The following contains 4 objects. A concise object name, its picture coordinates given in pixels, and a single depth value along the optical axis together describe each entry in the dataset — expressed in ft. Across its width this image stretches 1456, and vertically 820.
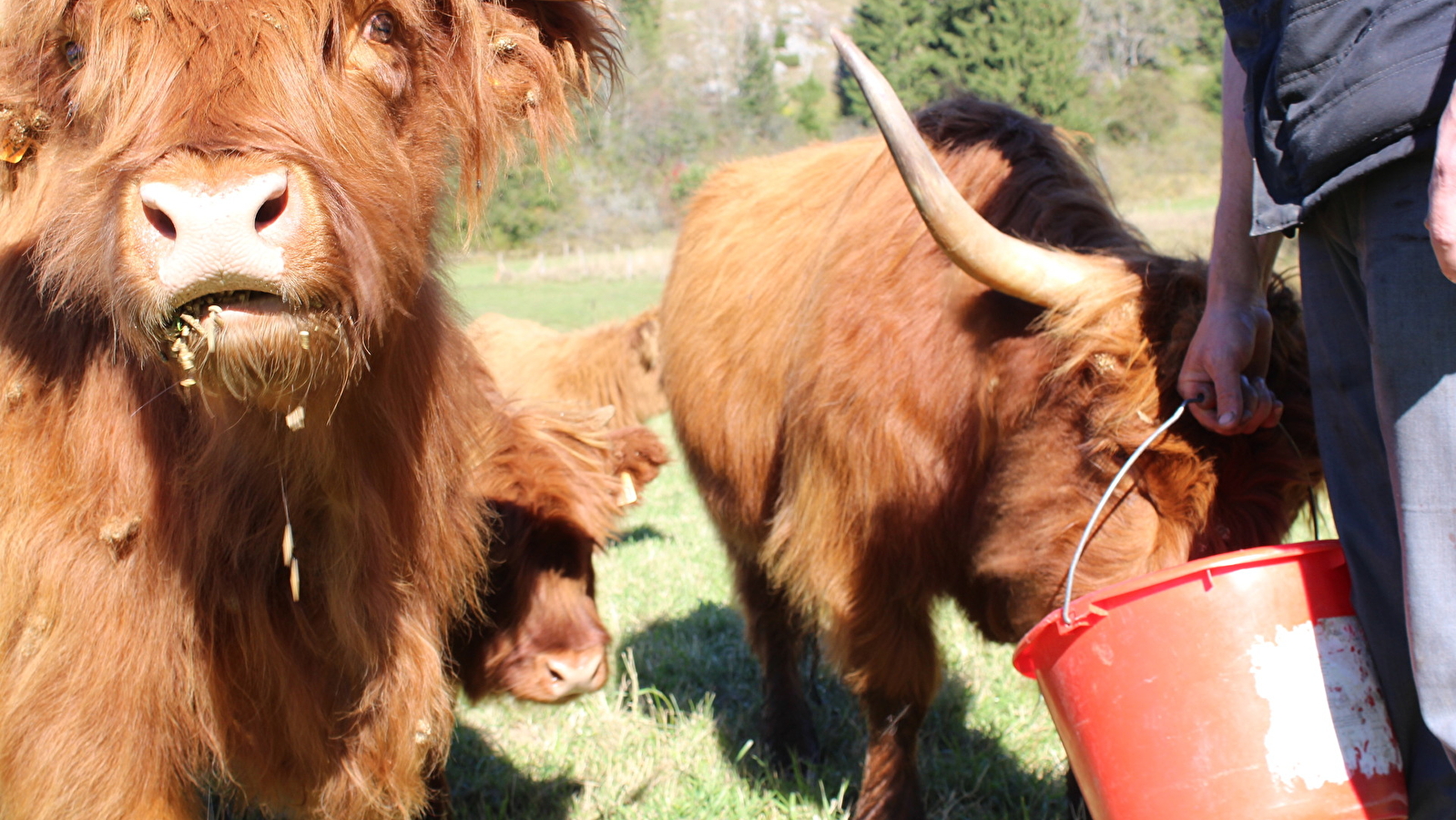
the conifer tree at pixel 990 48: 109.70
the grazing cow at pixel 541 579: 10.91
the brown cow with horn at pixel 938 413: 7.34
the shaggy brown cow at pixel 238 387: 5.66
